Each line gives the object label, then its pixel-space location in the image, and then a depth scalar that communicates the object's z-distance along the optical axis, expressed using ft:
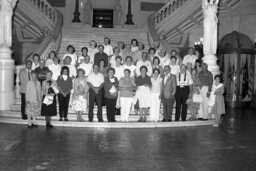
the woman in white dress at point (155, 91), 34.76
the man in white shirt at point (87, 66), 36.24
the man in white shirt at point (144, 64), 36.42
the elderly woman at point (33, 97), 31.86
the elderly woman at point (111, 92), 33.53
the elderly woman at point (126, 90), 33.81
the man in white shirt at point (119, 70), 35.78
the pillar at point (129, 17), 69.82
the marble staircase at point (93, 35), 54.80
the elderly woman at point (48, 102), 32.05
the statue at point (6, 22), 38.11
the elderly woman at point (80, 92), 33.24
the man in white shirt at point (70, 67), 35.29
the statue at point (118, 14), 73.36
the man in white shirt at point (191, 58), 40.06
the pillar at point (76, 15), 69.41
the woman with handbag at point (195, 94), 35.83
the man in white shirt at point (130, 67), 36.19
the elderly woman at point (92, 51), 39.88
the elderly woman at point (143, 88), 34.22
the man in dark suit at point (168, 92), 34.45
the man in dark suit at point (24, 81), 33.68
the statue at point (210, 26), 40.57
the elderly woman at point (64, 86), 32.94
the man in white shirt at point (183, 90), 35.17
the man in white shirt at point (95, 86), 33.53
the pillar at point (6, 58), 37.40
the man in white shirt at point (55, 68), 34.86
